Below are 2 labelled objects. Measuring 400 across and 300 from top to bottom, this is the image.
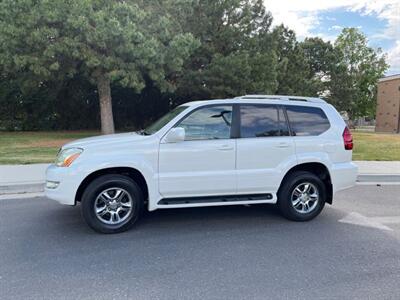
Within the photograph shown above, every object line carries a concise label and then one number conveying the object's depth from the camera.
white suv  4.62
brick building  43.09
